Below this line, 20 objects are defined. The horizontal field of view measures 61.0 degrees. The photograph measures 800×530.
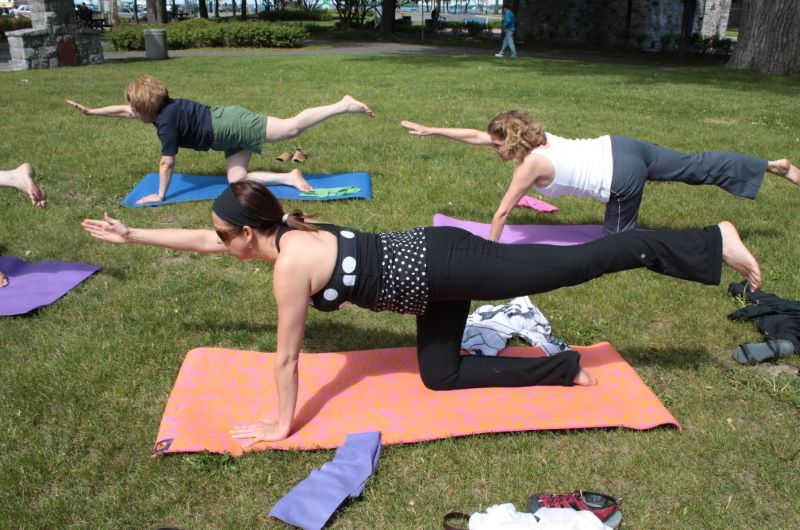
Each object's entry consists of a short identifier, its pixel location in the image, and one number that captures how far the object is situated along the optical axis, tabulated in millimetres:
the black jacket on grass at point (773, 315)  4207
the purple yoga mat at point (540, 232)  6027
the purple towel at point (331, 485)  2848
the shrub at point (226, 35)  24828
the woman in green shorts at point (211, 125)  6566
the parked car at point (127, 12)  51631
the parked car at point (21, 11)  43000
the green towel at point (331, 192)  7004
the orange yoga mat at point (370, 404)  3367
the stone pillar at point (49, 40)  17484
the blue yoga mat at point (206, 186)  7023
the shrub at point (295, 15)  43950
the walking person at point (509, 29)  22766
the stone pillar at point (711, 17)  31438
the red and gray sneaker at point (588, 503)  2785
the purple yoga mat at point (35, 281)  4754
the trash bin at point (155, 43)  21312
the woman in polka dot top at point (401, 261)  3018
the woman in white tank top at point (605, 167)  5188
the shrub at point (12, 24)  29250
